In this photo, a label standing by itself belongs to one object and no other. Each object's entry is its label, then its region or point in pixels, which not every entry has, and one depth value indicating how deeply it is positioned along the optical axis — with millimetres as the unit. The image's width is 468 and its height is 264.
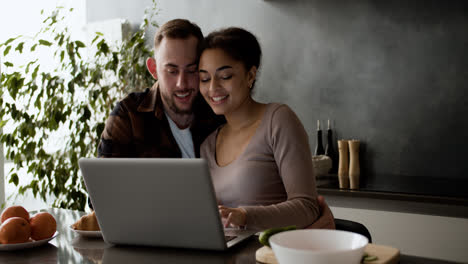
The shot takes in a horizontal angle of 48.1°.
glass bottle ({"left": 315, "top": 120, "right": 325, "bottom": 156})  3516
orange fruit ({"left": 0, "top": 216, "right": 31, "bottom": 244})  1393
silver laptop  1210
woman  1708
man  1966
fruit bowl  1378
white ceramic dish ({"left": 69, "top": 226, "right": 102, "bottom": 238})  1497
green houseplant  3449
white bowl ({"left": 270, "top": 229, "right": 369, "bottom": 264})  938
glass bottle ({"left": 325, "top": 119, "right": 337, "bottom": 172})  3469
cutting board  1115
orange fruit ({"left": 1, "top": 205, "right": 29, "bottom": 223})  1467
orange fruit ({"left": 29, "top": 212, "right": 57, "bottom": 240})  1438
